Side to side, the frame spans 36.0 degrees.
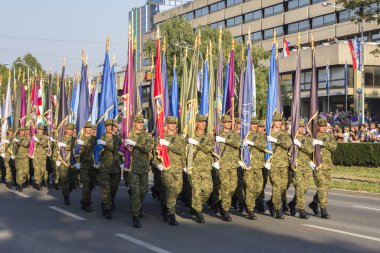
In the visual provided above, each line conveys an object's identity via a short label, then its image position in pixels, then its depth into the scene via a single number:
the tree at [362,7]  18.14
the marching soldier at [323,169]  10.72
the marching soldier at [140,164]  9.92
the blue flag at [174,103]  14.39
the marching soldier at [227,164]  10.35
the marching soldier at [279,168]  10.65
